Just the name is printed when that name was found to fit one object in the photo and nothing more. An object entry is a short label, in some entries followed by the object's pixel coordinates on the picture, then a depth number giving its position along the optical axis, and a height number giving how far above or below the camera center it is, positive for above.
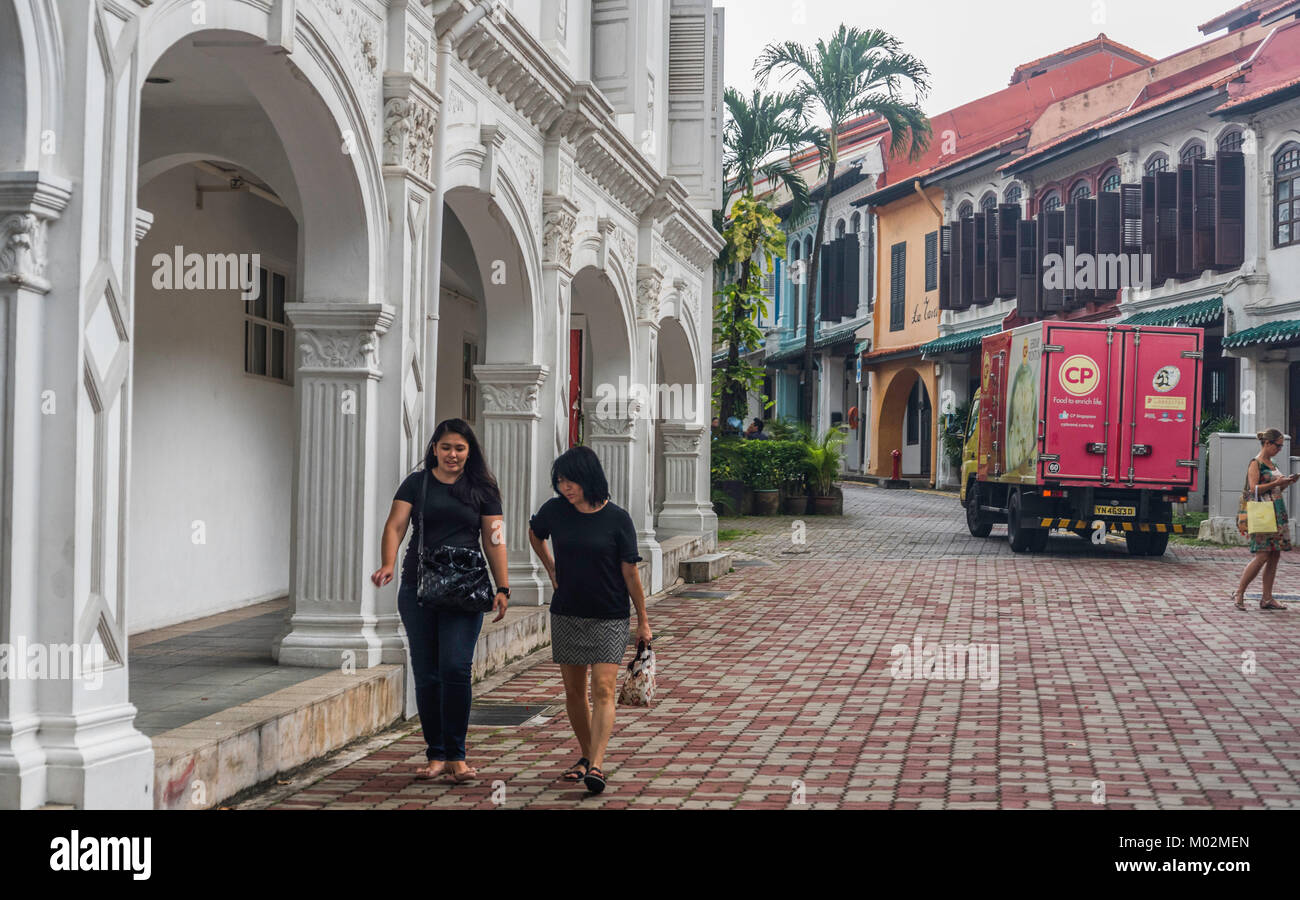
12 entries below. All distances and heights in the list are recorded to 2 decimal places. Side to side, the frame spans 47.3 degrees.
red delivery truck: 19.27 +0.30
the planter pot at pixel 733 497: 27.73 -0.93
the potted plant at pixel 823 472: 27.58 -0.45
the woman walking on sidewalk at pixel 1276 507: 13.58 -0.50
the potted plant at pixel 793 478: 27.84 -0.57
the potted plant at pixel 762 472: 27.80 -0.46
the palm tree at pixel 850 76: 31.80 +8.02
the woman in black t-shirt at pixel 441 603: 6.62 -0.62
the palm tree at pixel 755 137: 30.11 +6.31
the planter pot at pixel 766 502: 27.78 -1.02
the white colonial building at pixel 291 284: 5.06 +0.93
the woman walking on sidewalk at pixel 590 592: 6.52 -0.65
